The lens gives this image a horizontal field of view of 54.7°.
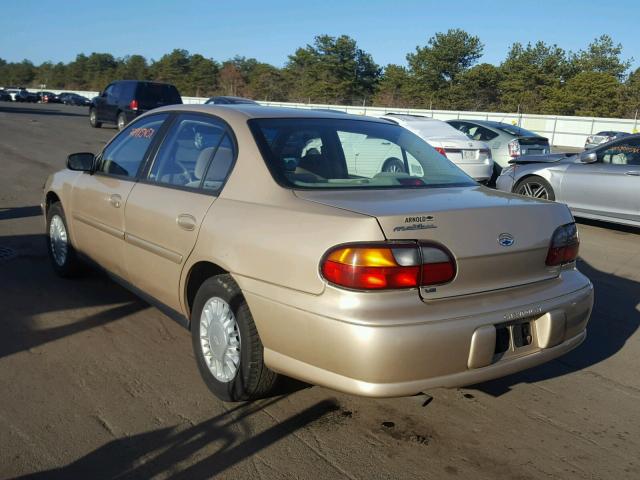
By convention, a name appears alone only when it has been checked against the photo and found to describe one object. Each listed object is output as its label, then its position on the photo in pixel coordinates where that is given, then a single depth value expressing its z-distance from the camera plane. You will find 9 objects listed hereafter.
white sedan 11.62
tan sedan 2.72
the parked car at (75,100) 65.25
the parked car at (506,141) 13.21
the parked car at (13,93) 64.94
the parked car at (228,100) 18.75
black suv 20.88
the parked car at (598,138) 34.12
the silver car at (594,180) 8.33
